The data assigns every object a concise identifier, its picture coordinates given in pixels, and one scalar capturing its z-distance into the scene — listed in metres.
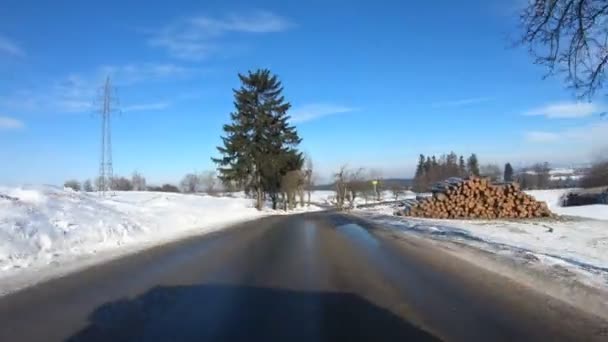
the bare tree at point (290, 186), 77.78
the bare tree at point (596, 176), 111.62
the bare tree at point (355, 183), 114.10
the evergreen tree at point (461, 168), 170.32
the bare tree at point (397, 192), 142.10
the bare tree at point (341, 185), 107.69
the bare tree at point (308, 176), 101.62
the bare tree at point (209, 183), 158.88
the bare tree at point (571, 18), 10.81
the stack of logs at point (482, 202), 36.72
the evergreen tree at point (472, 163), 172.07
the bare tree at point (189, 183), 167.25
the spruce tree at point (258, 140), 63.12
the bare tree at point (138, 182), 142.90
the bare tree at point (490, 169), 181.68
